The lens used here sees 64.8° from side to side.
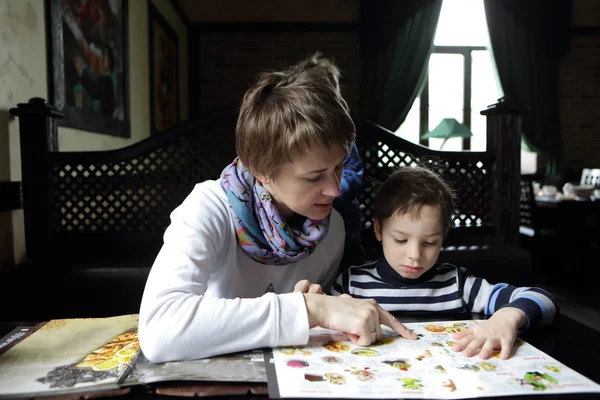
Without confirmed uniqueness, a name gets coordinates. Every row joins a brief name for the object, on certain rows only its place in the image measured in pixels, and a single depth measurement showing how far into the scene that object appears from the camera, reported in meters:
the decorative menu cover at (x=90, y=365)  0.59
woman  0.70
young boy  1.04
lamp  4.78
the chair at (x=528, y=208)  3.46
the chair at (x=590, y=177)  4.41
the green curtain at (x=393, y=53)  5.15
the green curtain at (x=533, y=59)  5.30
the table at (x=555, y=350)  0.56
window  5.44
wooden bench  1.44
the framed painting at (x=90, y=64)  1.90
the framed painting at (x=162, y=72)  3.53
